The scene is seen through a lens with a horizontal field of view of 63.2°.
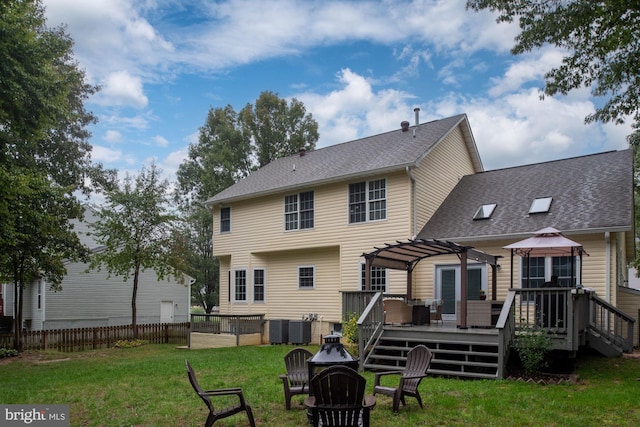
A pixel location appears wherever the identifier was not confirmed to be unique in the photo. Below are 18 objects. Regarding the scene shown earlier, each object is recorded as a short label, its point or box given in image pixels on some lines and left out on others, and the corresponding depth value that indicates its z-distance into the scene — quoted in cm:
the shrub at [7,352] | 1784
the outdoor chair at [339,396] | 566
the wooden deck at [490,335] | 1030
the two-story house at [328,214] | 1723
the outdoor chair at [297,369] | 809
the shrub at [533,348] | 1009
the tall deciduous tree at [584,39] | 1060
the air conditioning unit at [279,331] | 1871
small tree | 2186
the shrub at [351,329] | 1280
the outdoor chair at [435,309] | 1422
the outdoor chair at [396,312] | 1271
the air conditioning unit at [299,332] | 1841
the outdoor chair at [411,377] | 745
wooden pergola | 1152
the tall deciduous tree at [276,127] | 3656
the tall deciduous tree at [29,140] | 1227
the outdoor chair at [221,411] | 632
